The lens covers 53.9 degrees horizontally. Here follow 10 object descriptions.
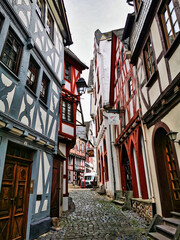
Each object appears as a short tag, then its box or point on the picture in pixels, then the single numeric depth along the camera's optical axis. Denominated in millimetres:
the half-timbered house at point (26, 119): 4055
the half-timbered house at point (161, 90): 4324
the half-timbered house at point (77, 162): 29156
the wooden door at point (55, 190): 6482
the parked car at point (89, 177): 27383
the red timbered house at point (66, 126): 7070
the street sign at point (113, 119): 9320
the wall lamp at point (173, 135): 4100
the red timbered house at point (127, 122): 7316
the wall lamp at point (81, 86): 6730
